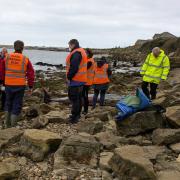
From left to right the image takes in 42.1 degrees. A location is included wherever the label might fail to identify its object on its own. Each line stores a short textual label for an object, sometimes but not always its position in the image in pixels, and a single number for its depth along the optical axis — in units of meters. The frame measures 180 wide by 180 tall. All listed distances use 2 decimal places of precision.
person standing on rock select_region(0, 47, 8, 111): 6.41
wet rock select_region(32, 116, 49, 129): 5.37
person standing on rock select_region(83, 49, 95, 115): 6.51
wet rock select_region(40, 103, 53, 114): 6.58
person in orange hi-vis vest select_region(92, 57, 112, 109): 6.98
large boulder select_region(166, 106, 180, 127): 4.73
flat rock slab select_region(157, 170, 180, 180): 3.49
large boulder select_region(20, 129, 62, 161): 4.20
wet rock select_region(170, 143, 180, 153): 4.22
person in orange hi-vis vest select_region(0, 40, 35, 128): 5.28
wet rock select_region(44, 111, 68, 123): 5.68
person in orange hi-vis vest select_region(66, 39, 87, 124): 5.44
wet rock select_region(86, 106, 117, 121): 5.87
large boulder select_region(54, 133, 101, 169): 4.02
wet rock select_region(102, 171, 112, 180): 3.70
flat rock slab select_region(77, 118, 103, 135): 5.03
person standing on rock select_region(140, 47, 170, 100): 6.24
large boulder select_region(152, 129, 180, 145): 4.38
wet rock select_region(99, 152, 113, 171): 3.89
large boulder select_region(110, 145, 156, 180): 3.43
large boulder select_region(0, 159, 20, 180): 3.65
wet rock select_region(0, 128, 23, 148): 4.53
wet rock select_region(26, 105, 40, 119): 6.34
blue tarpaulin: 4.81
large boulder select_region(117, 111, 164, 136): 4.73
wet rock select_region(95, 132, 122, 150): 4.42
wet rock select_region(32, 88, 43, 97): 9.19
